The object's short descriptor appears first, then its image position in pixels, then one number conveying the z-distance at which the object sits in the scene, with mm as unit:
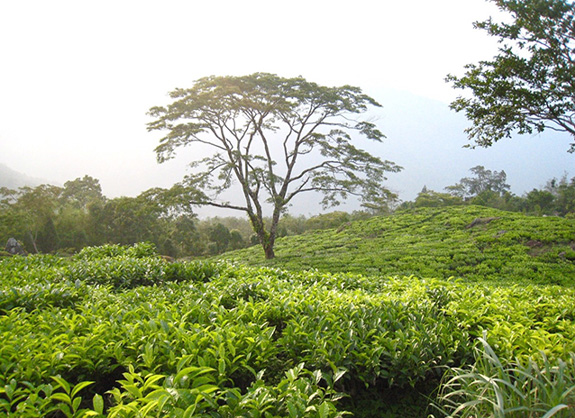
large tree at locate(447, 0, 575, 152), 7098
